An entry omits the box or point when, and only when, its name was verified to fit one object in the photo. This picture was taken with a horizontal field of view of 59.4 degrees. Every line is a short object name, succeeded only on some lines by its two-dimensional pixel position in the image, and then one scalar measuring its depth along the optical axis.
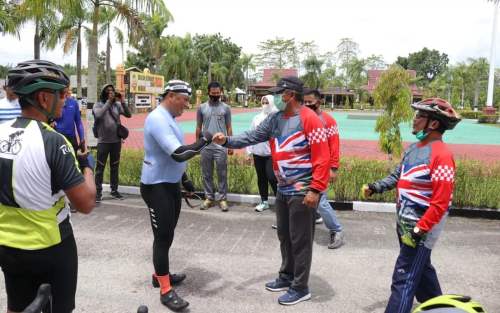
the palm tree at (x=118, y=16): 10.45
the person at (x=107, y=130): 7.29
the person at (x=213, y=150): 6.93
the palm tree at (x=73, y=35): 10.46
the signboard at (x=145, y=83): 23.53
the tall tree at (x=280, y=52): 73.06
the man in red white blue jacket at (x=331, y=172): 5.24
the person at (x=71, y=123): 6.15
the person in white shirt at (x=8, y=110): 4.93
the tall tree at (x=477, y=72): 67.62
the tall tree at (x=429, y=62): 107.44
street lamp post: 43.88
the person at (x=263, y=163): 6.48
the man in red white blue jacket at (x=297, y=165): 3.61
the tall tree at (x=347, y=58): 71.99
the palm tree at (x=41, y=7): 9.47
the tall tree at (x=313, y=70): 65.00
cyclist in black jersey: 1.96
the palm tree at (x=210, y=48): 63.01
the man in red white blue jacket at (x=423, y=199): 2.85
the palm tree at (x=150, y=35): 10.97
